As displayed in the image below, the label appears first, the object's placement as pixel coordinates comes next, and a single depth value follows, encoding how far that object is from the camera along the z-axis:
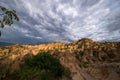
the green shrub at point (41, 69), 8.51
